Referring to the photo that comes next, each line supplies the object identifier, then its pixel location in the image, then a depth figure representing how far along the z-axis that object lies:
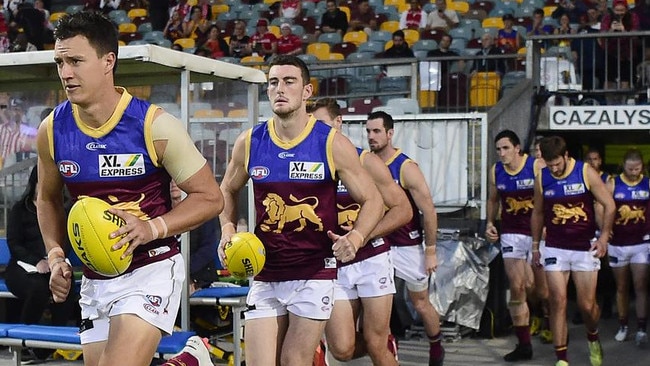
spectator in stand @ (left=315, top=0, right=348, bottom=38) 18.27
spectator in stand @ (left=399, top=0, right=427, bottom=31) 17.59
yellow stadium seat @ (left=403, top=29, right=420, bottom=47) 17.28
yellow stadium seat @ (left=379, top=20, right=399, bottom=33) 18.05
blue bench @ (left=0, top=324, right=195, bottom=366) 7.39
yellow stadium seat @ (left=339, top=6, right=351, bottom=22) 18.70
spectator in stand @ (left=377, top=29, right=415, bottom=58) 15.92
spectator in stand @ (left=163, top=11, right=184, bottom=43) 19.77
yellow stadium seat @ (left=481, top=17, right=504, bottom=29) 16.97
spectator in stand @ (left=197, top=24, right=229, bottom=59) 18.00
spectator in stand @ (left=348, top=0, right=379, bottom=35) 18.12
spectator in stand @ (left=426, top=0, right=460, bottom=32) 17.25
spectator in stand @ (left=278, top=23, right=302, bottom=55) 17.49
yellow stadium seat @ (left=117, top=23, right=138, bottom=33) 20.83
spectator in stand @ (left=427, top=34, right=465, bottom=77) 14.35
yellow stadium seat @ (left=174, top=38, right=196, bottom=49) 18.89
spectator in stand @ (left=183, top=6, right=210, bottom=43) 19.09
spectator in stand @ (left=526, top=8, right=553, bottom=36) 15.63
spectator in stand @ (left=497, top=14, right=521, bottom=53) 15.34
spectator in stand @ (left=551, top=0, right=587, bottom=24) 15.89
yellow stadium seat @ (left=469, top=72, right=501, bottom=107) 14.03
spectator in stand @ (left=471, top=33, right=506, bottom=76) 14.47
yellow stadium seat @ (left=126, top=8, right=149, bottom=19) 21.36
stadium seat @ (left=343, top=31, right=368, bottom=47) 17.78
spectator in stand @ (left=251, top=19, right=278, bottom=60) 17.66
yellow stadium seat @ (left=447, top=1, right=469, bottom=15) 17.84
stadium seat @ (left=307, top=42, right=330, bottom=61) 17.61
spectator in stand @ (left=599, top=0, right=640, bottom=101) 13.51
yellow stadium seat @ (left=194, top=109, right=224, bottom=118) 8.74
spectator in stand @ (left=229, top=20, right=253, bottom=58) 17.66
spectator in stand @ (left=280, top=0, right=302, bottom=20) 19.30
